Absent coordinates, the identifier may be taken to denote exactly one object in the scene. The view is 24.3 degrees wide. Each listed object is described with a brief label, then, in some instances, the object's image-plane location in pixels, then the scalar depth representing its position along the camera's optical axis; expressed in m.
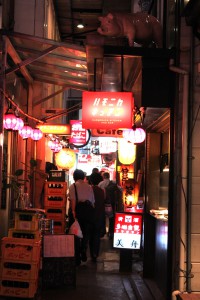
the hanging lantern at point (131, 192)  13.21
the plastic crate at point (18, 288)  8.48
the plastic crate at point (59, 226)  15.71
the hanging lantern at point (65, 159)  19.59
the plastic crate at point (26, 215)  9.04
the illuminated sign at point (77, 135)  18.25
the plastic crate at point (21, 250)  8.59
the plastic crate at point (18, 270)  8.55
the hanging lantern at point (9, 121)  10.59
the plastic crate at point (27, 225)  8.99
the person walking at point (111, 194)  16.20
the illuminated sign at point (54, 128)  15.86
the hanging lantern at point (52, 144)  19.95
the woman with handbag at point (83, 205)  11.90
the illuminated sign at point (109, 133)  14.15
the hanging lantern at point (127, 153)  15.86
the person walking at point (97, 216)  12.66
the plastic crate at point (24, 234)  8.95
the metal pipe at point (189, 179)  6.99
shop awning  10.20
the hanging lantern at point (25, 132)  13.44
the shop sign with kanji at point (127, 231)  11.46
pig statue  8.17
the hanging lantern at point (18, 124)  10.91
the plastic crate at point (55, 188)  15.86
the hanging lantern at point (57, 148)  20.28
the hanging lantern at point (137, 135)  11.69
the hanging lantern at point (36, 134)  14.39
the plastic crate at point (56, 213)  15.75
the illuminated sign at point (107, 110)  8.67
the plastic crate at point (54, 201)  15.83
